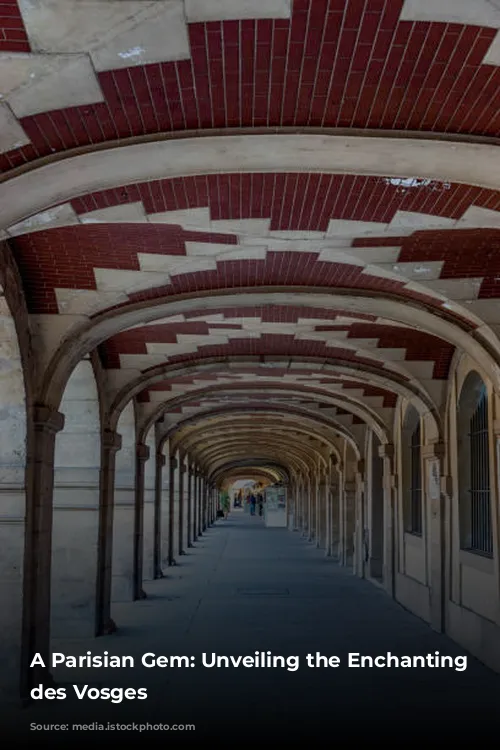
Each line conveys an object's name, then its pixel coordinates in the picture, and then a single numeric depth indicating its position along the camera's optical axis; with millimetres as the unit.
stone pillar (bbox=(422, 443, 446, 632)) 12969
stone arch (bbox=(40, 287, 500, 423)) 9414
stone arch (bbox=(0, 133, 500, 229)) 5277
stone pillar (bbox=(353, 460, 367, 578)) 20672
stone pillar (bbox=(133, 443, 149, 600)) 15852
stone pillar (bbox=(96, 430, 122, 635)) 12297
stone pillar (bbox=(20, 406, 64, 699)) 8594
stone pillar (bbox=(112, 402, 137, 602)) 15602
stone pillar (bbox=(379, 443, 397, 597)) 17047
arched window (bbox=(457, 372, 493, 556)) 11555
